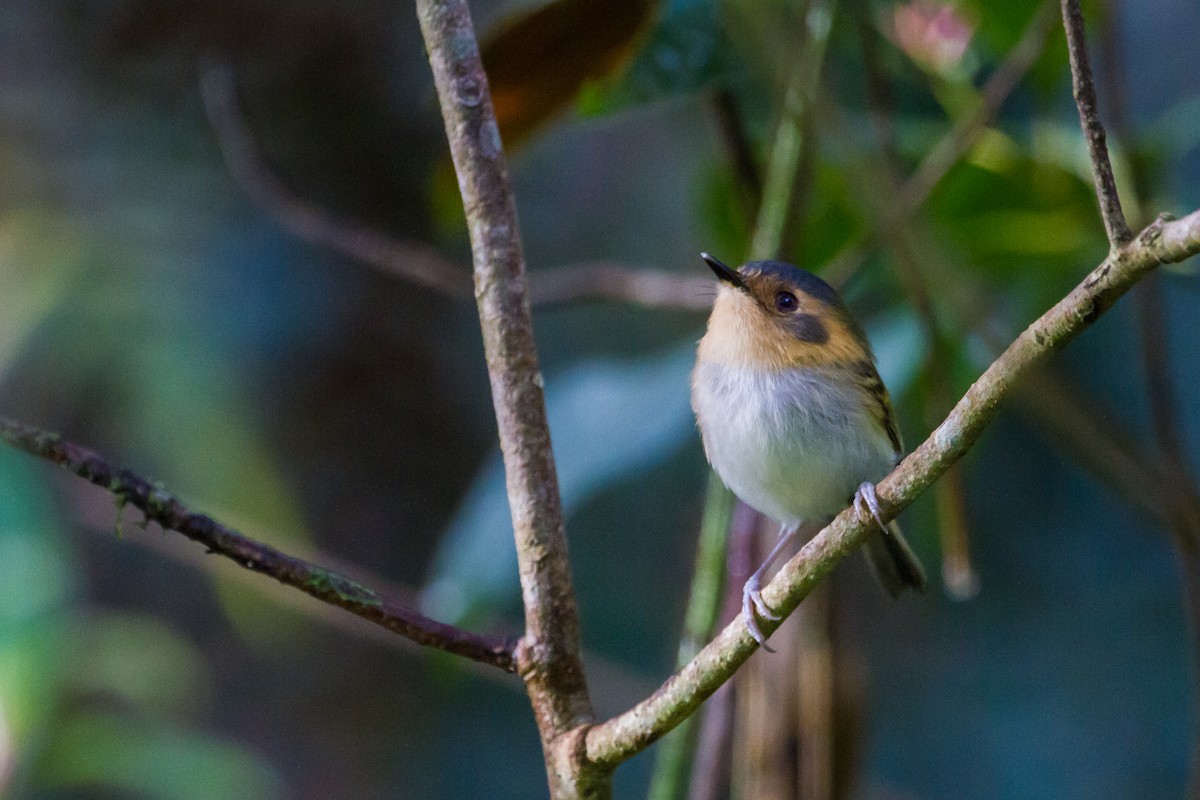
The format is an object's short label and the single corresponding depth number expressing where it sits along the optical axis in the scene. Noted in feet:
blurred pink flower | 17.67
